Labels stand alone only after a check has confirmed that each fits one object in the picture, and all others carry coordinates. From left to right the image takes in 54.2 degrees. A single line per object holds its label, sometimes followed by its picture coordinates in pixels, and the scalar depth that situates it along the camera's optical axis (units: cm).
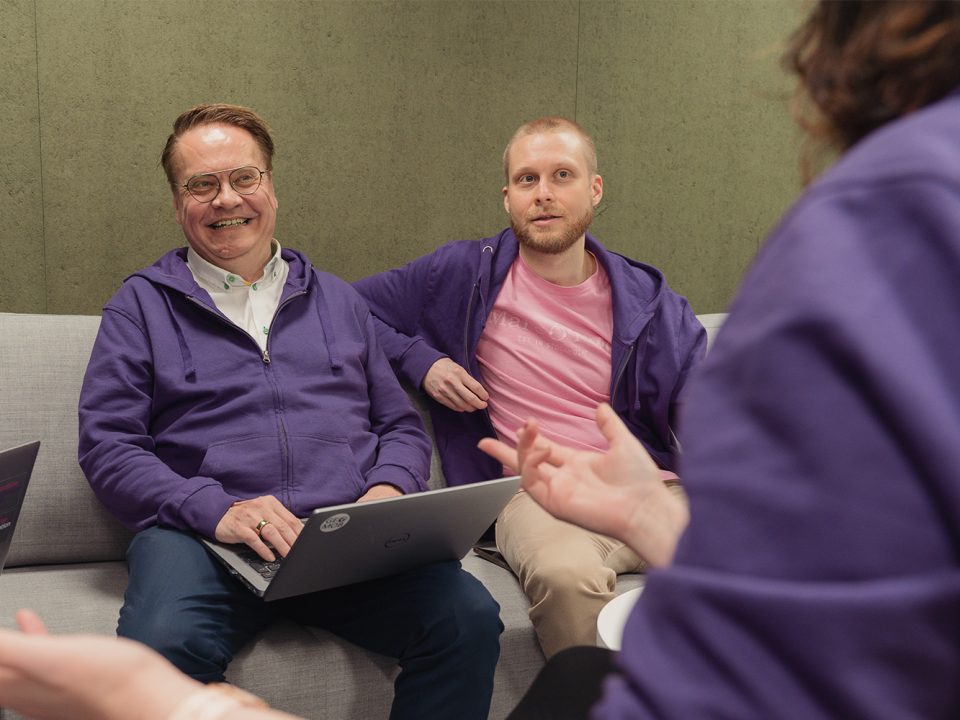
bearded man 253
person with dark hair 45
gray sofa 181
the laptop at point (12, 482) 142
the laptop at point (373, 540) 156
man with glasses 180
